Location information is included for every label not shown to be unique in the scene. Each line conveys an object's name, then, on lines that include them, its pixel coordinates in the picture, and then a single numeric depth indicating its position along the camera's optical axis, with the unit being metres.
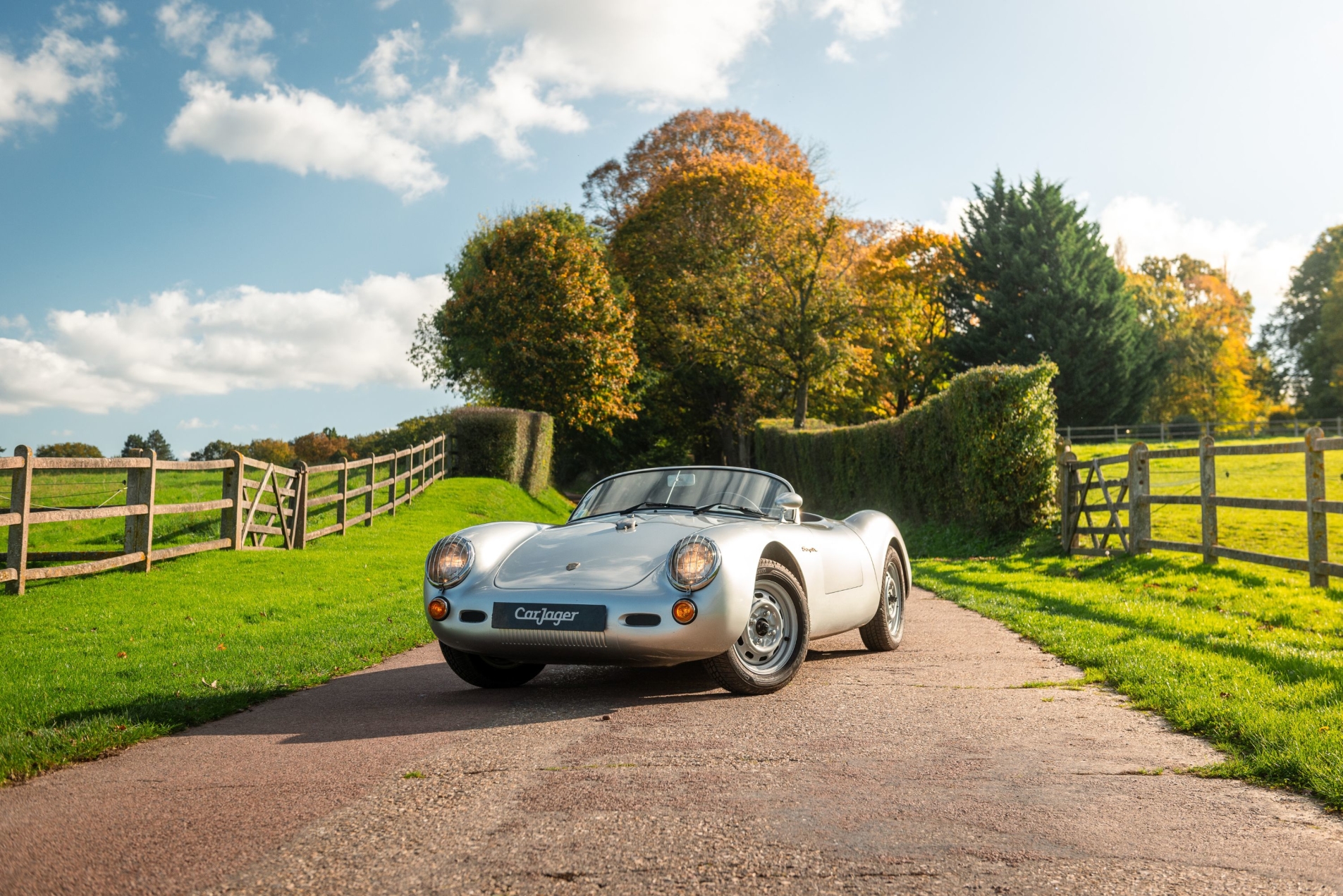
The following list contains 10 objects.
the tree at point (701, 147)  44.81
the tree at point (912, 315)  46.59
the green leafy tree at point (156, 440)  34.22
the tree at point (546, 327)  35.38
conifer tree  46.25
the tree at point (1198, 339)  55.75
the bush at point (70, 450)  25.25
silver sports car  5.39
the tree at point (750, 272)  38.06
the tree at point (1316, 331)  55.19
